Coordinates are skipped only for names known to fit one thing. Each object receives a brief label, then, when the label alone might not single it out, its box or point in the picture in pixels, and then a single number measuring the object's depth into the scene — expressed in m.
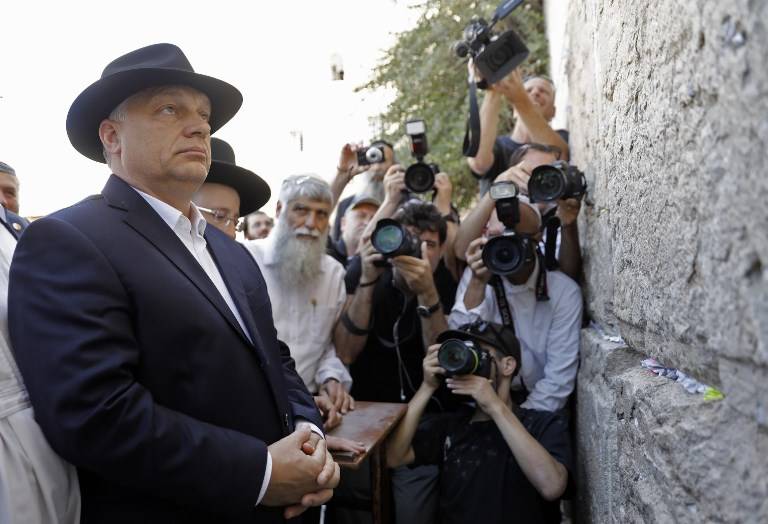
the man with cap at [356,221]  3.51
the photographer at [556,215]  2.34
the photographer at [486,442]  2.01
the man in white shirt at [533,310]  2.28
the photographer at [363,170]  3.43
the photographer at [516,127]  2.82
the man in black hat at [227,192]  2.46
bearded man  2.61
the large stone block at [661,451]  0.82
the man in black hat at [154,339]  1.14
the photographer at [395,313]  2.53
